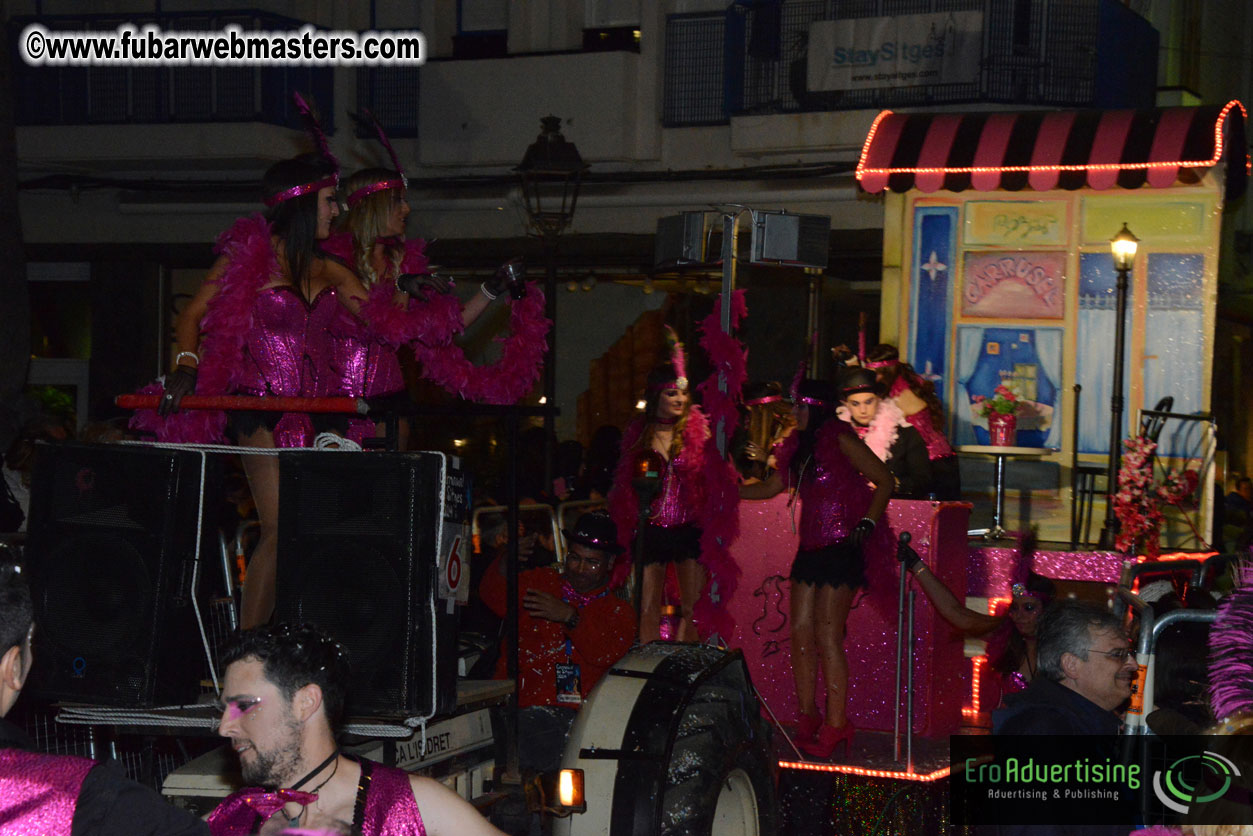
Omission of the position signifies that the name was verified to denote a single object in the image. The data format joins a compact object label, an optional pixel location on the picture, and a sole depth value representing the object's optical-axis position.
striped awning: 10.98
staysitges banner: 13.39
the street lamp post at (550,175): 11.44
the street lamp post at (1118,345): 11.17
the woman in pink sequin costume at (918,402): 9.53
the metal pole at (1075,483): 11.59
